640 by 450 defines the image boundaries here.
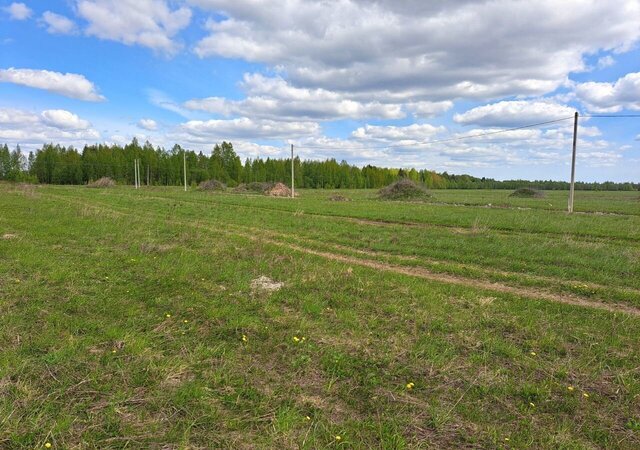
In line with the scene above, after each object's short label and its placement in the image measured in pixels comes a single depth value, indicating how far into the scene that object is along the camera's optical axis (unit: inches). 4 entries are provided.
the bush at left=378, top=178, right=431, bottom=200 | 1550.2
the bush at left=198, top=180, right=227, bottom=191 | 2239.2
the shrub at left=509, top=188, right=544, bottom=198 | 1895.9
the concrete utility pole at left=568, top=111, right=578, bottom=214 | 994.7
